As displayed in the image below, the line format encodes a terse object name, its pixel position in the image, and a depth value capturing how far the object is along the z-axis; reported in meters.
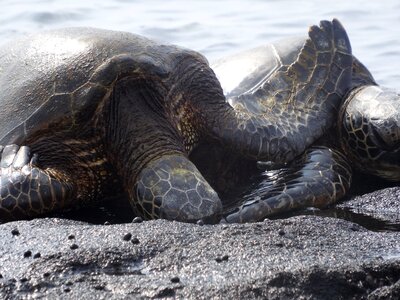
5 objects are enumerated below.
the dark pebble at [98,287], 8.91
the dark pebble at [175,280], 8.96
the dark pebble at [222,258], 9.48
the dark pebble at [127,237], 10.05
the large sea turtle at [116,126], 12.99
